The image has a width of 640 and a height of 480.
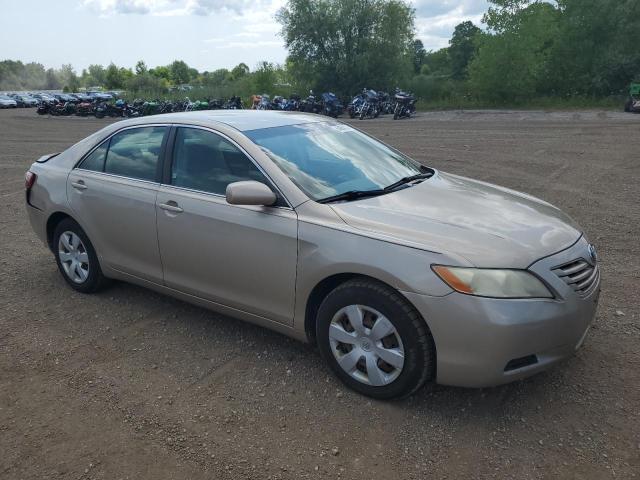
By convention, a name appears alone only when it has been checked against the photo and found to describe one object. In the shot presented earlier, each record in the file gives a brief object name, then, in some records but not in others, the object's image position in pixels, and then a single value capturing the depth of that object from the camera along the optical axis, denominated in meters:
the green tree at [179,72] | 135.50
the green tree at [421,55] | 71.49
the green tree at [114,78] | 103.96
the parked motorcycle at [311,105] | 28.12
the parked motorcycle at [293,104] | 29.06
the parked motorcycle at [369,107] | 25.66
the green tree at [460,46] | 54.96
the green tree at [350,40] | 35.41
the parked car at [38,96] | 58.68
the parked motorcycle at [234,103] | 32.18
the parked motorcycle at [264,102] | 30.05
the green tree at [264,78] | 42.06
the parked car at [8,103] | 52.77
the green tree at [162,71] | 128.48
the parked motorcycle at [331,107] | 27.69
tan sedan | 2.83
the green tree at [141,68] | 113.14
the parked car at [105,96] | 50.72
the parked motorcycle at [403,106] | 24.78
